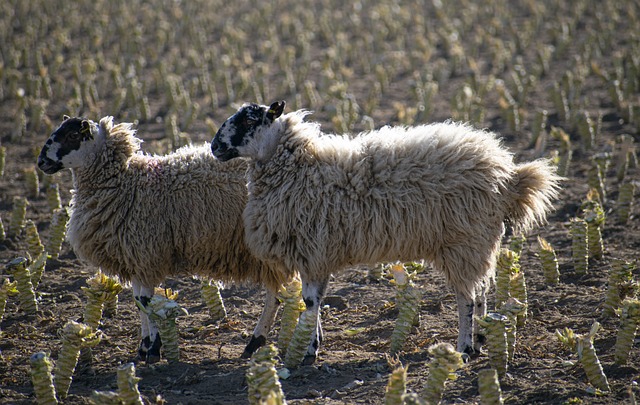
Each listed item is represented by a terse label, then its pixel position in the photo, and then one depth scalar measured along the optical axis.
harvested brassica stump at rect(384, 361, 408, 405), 10.05
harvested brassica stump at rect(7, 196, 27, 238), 20.44
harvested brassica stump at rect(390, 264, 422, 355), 13.29
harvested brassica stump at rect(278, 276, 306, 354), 13.62
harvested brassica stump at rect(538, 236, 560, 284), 16.36
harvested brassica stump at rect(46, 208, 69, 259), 18.52
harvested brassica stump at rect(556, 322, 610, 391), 11.37
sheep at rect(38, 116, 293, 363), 14.40
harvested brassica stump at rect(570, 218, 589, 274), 16.92
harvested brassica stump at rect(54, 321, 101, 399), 11.93
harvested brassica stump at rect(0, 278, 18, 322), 14.66
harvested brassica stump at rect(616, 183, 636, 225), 19.98
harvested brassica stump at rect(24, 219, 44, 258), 18.20
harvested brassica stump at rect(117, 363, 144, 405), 10.20
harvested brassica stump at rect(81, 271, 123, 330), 14.02
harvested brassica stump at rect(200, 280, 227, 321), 15.92
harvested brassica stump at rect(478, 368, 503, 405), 10.31
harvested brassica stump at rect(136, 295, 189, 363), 13.21
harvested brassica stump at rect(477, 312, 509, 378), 11.91
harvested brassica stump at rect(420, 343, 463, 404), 10.69
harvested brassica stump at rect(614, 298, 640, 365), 12.17
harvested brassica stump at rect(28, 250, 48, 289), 16.54
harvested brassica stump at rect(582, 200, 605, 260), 17.24
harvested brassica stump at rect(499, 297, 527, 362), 12.36
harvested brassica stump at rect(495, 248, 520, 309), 14.44
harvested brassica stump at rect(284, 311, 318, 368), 12.96
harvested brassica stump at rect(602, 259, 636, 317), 14.41
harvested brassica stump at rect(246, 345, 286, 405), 10.25
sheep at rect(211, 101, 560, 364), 13.58
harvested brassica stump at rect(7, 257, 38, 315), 15.14
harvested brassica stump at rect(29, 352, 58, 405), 11.01
